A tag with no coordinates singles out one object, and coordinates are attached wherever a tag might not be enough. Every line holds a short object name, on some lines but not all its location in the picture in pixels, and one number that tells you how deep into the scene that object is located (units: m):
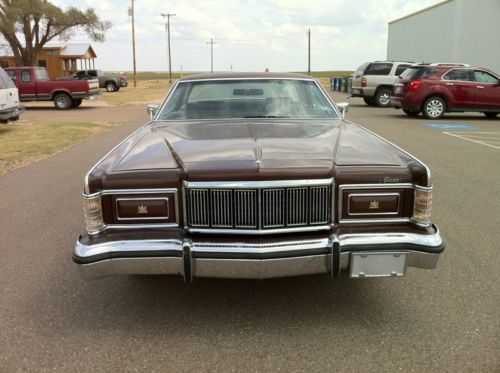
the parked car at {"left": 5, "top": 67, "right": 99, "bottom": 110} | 21.22
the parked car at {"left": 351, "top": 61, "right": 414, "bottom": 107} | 21.56
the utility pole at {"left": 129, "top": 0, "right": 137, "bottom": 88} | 46.28
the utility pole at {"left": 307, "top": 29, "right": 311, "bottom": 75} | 68.75
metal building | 28.55
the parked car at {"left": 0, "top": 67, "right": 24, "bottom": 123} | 12.78
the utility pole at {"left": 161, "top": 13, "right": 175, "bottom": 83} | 61.19
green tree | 33.62
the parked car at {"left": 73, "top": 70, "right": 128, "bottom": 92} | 38.63
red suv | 15.37
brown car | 2.86
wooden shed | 49.22
